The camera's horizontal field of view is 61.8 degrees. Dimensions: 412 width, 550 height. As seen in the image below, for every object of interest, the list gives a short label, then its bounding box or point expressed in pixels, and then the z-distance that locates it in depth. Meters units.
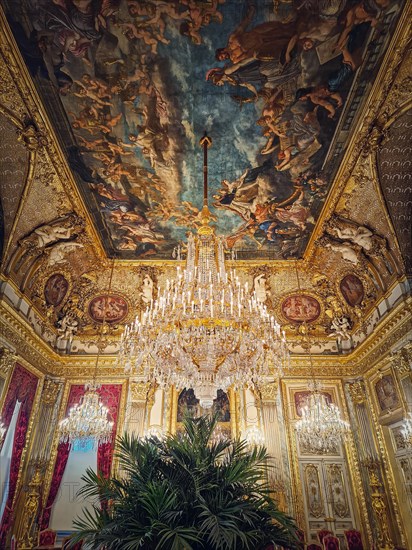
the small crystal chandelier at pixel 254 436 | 9.34
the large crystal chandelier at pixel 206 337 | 5.70
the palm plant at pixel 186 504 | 3.06
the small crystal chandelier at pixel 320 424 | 8.38
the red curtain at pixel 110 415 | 9.32
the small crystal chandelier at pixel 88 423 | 8.41
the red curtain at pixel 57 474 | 8.70
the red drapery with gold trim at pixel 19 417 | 8.03
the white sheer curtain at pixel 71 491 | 8.80
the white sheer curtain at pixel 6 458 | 8.04
